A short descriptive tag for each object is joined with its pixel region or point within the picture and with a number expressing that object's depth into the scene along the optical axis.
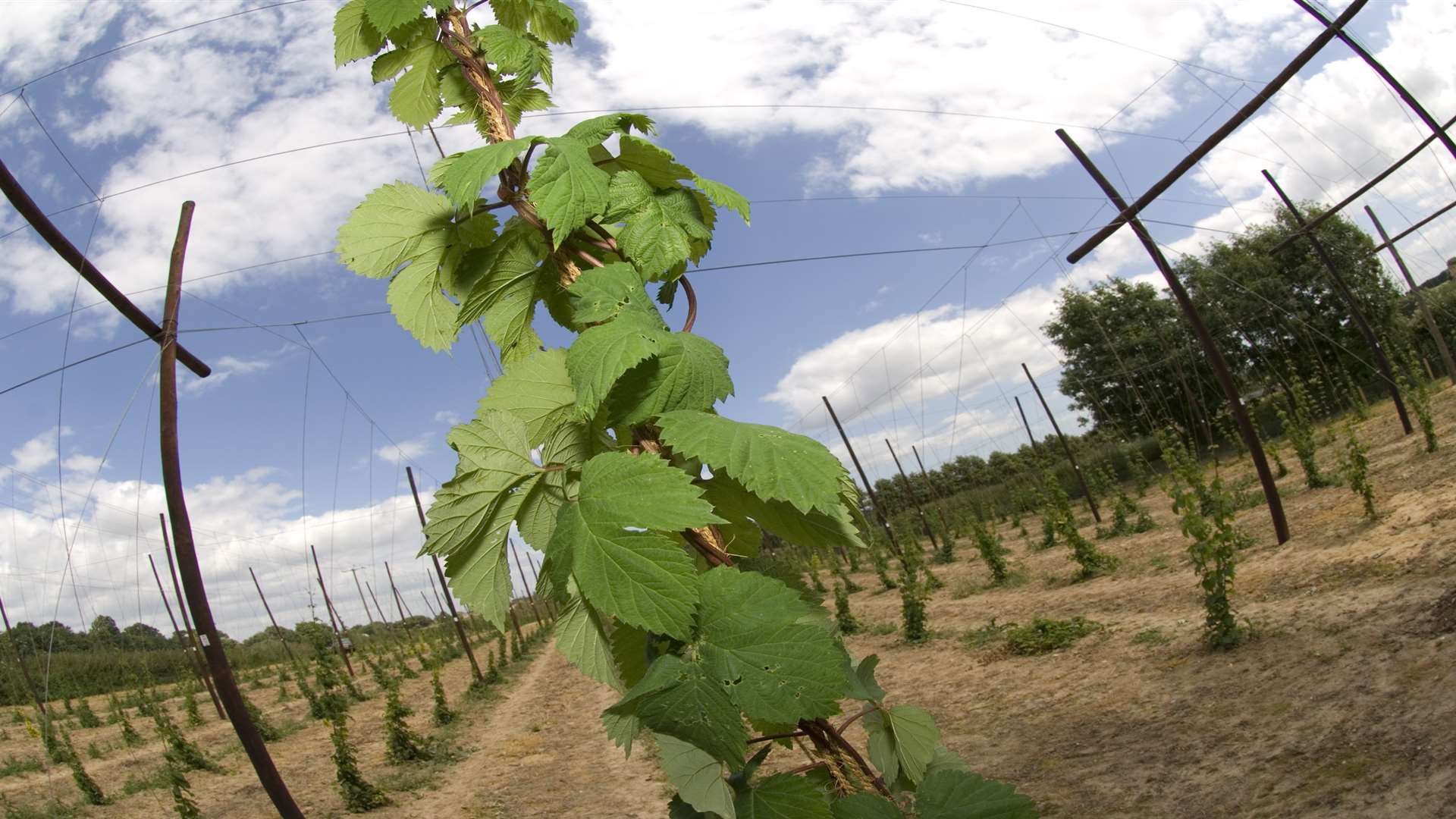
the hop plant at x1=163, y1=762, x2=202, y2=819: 7.35
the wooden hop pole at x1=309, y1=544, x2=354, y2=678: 19.54
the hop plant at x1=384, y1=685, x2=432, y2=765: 10.08
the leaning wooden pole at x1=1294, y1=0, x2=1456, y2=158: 9.47
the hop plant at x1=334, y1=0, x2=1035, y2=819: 0.60
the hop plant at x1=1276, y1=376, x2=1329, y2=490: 12.33
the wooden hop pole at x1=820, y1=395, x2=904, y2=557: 15.78
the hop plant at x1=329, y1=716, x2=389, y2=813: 8.30
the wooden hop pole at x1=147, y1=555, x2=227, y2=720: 16.38
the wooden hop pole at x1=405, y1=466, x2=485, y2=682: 14.75
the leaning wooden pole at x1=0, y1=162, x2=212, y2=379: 3.93
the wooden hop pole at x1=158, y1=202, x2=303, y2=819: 4.97
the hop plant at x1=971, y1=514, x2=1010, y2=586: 13.14
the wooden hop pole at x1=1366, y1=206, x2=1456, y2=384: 20.58
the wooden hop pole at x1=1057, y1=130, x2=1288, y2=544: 9.30
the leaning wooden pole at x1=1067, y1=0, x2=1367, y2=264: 7.66
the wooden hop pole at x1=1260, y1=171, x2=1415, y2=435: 15.30
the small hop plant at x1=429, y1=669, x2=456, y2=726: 12.61
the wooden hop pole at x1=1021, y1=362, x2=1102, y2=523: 17.45
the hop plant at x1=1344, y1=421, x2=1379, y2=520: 8.89
